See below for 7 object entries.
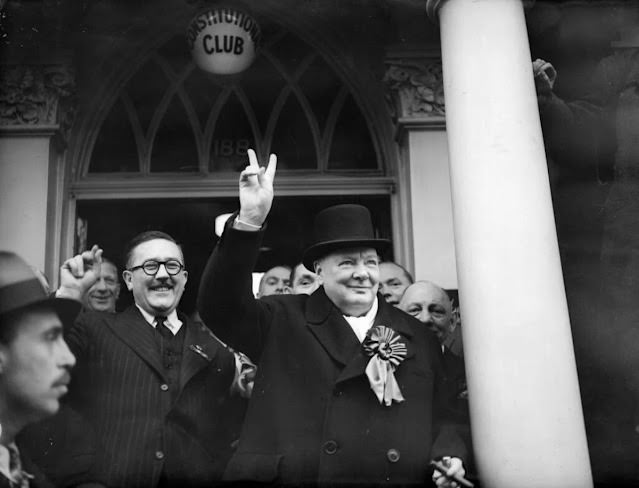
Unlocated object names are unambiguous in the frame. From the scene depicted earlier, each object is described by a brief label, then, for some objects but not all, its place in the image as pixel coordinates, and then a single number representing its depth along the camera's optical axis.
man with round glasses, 3.69
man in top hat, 3.49
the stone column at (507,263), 3.63
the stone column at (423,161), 5.93
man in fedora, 3.59
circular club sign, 5.45
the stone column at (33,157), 5.84
